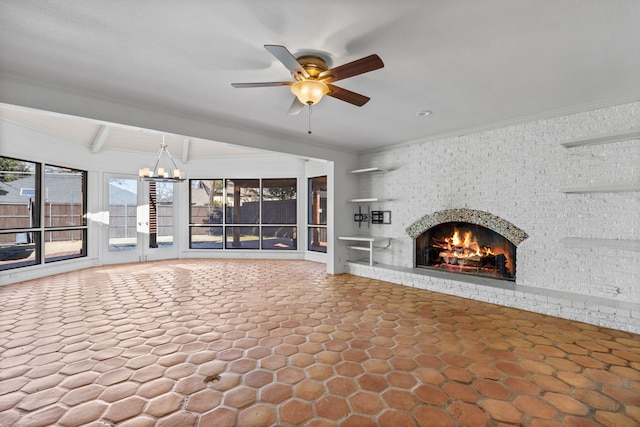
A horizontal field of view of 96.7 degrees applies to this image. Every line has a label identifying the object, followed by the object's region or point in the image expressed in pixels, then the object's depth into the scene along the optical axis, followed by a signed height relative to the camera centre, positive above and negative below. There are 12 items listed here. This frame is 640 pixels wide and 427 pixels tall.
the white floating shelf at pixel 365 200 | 5.39 +0.25
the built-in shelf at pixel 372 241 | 5.40 -0.58
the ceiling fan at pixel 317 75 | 2.05 +1.08
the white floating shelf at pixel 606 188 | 3.01 +0.28
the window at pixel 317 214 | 7.23 -0.04
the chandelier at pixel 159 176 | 5.68 +0.75
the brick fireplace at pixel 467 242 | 4.25 -0.49
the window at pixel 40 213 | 4.93 -0.03
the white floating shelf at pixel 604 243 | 2.89 -0.33
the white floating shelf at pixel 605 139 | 3.10 +0.86
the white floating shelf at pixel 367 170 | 5.41 +0.83
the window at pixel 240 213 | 7.77 -0.03
